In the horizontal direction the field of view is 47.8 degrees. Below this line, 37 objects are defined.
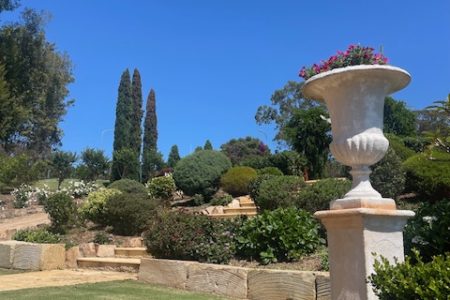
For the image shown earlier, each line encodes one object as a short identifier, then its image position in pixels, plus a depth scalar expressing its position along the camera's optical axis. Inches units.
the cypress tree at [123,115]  1584.6
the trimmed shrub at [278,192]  459.5
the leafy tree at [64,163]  1089.4
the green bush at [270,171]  698.8
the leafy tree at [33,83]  1033.6
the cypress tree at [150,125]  1867.6
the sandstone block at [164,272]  306.3
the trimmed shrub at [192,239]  313.7
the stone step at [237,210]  582.2
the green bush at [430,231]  159.9
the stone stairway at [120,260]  371.6
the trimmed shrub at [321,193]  379.6
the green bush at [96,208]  502.6
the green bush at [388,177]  424.5
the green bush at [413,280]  109.0
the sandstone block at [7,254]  427.2
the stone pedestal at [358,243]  154.9
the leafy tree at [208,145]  1718.9
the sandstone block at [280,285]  237.5
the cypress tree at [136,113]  1617.9
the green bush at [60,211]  503.4
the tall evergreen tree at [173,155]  1658.2
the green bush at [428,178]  431.8
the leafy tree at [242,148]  1899.6
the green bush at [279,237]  288.5
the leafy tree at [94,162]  1106.7
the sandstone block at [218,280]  269.6
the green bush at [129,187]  641.0
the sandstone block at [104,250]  435.3
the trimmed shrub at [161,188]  705.6
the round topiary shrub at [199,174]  720.3
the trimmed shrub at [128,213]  482.0
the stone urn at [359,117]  166.1
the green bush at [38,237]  449.7
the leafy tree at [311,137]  726.5
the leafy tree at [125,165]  1111.0
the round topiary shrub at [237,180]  716.7
